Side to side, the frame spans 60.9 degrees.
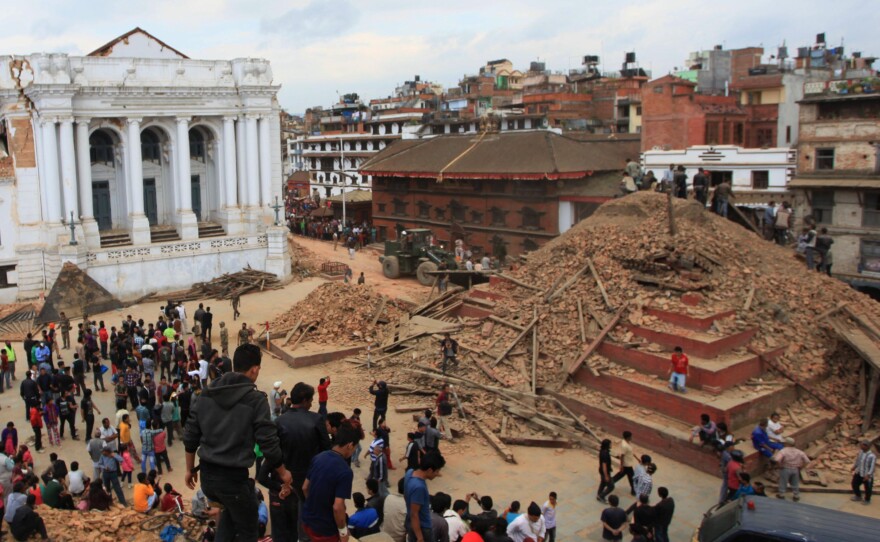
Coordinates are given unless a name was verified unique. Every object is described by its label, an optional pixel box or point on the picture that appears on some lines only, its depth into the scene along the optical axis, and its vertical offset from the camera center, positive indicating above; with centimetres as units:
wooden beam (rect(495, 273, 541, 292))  2458 -368
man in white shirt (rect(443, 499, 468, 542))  1012 -477
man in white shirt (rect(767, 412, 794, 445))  1638 -563
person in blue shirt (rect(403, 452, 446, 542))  820 -355
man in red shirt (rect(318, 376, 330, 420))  1829 -548
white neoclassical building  3606 +32
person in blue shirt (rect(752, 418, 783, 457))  1634 -586
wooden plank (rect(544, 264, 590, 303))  2320 -349
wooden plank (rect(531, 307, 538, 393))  2041 -515
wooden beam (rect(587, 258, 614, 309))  2153 -322
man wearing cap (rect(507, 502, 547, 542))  1166 -551
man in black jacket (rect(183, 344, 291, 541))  643 -228
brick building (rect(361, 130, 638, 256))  4100 -76
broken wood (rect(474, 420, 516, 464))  1744 -647
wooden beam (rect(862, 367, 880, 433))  1833 -557
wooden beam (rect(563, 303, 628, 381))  2030 -468
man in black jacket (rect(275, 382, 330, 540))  721 -255
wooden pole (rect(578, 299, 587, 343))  2105 -423
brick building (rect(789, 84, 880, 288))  3259 +4
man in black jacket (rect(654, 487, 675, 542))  1269 -577
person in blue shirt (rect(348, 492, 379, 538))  933 -434
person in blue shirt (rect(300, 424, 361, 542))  666 -287
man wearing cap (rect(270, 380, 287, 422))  1752 -532
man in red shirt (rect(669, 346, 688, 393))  1805 -474
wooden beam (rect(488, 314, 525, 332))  2259 -459
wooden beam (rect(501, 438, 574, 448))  1830 -652
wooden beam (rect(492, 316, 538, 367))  2155 -490
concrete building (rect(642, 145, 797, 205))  3597 +29
